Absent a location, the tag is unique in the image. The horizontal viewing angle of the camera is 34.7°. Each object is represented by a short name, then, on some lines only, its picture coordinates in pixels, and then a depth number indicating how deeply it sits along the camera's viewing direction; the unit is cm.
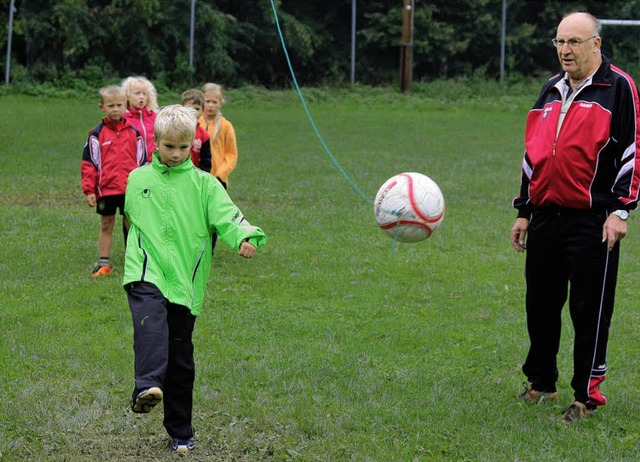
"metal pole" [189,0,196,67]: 2750
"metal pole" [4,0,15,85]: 2640
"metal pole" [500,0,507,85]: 2959
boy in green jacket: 484
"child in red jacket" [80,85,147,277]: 927
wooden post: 2803
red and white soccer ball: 605
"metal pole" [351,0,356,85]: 2909
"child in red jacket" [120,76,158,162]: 935
